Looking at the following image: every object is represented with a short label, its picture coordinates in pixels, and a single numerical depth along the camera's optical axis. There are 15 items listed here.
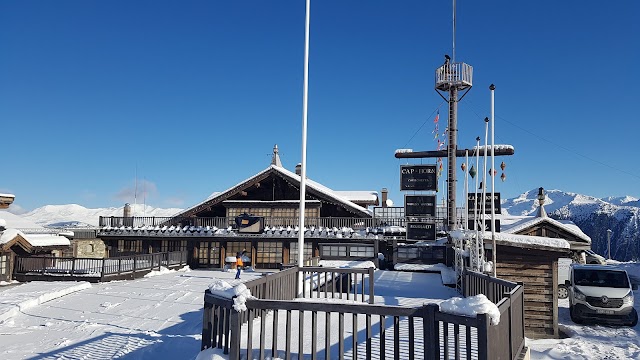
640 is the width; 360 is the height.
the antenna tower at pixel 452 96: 22.55
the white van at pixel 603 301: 16.94
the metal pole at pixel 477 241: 13.02
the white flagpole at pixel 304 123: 11.96
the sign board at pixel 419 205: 21.59
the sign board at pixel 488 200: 23.31
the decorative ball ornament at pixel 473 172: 20.58
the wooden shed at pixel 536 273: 14.45
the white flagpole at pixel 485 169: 17.05
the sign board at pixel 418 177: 21.09
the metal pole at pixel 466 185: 18.18
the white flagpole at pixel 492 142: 17.02
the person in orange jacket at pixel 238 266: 20.47
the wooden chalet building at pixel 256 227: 29.08
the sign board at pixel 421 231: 22.02
